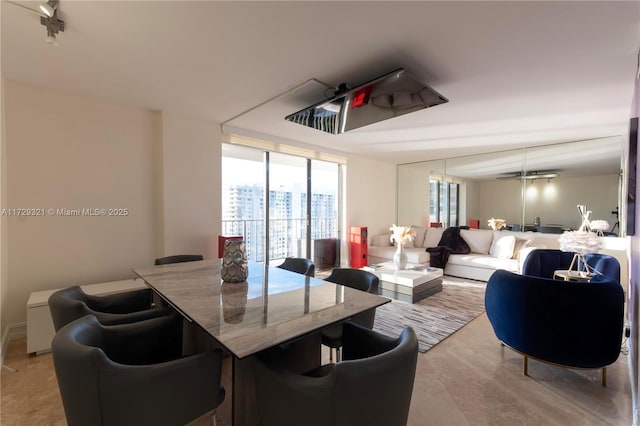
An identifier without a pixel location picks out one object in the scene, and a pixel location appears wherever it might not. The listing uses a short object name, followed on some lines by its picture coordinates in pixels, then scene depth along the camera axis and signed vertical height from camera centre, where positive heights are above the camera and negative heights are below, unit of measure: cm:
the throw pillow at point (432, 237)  582 -59
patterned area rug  282 -124
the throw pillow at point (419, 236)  598 -58
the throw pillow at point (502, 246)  472 -65
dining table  112 -50
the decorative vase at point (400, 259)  417 -75
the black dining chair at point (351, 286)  181 -58
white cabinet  233 -99
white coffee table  370 -101
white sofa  437 -73
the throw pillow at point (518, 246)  466 -62
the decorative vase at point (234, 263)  187 -37
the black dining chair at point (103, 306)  160 -65
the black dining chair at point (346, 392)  93 -64
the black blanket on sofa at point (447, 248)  519 -74
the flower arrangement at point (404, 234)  407 -37
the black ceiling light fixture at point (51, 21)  159 +115
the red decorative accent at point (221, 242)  369 -44
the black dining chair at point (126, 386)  98 -66
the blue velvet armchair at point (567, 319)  184 -75
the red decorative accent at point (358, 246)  564 -75
